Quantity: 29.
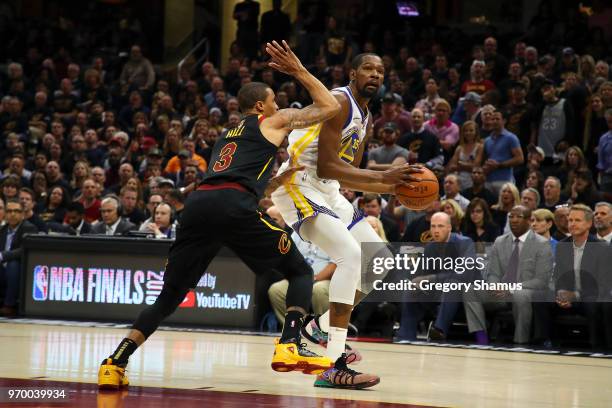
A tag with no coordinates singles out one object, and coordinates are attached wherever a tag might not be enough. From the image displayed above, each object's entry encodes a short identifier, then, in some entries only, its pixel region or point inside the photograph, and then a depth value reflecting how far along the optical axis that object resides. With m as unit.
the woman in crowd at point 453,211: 11.32
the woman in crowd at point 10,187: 14.02
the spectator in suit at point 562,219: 10.93
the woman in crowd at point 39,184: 15.41
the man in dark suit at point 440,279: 10.52
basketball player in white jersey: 6.77
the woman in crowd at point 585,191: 11.63
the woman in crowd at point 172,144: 15.73
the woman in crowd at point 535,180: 12.40
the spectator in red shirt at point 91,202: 13.91
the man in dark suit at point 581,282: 9.98
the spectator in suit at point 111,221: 12.55
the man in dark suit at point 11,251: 12.20
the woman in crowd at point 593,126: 13.29
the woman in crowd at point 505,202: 11.84
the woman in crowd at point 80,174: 15.34
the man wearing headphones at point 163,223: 12.02
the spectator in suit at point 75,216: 13.45
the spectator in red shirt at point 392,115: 14.52
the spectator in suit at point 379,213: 11.60
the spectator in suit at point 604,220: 10.25
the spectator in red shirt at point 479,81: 15.50
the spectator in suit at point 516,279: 10.27
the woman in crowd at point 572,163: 12.15
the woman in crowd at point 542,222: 10.52
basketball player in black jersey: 6.48
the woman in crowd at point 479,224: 11.23
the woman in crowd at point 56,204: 14.12
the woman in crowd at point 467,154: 13.29
